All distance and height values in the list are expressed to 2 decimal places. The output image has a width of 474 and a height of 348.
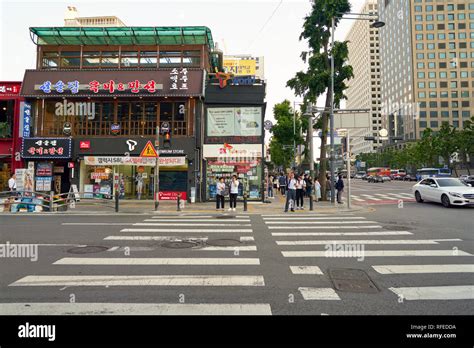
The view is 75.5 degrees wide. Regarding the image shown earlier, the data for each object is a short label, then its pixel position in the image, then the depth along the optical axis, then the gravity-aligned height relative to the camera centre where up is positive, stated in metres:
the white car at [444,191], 15.91 -0.35
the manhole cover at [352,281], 4.98 -1.69
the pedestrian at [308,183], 20.79 +0.09
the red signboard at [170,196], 21.17 -0.87
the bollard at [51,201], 16.08 -0.97
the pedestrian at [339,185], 19.59 -0.03
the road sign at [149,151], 16.00 +1.68
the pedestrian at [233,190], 16.03 -0.33
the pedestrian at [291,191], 15.72 -0.35
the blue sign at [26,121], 21.25 +4.28
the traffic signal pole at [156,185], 16.19 -0.12
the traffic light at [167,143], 20.91 +2.76
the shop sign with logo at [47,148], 21.12 +2.39
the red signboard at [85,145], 21.20 +2.62
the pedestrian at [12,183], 18.62 -0.04
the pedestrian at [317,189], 21.35 -0.32
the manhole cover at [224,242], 8.20 -1.61
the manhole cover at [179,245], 7.86 -1.63
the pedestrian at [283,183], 28.38 +0.11
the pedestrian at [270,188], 24.76 -0.36
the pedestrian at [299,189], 16.53 -0.26
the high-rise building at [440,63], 96.31 +38.84
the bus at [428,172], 47.34 +2.04
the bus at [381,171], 59.16 +2.70
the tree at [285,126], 37.72 +7.19
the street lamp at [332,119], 18.76 +4.17
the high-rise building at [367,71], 142.65 +55.31
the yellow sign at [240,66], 53.76 +21.65
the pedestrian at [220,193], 16.48 -0.50
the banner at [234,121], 21.55 +4.43
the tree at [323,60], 20.75 +8.77
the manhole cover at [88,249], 7.42 -1.66
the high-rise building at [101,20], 99.14 +54.68
